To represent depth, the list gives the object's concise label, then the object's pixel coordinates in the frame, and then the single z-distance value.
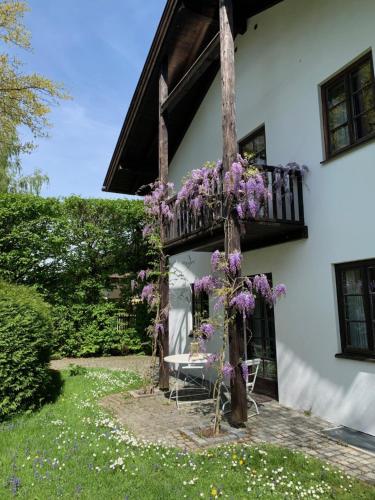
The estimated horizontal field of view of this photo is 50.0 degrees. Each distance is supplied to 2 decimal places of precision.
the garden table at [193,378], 6.29
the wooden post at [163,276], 7.62
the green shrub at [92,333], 11.77
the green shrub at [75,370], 8.66
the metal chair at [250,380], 5.38
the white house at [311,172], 5.18
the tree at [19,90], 12.51
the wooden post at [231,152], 5.17
